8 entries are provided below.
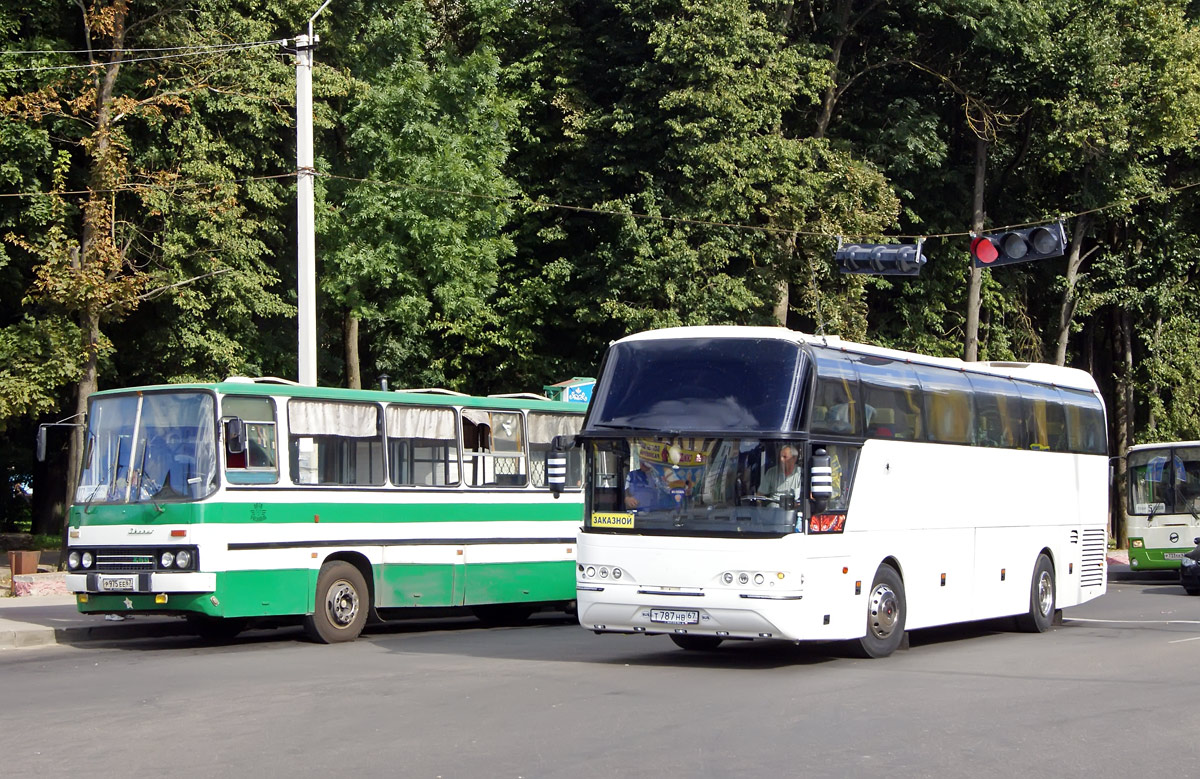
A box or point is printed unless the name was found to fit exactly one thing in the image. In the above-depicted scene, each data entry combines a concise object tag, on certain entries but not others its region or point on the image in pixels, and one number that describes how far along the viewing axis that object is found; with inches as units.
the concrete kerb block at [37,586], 936.9
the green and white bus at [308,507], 619.8
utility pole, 871.7
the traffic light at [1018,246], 768.9
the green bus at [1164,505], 1203.2
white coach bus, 534.3
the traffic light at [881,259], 840.9
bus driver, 534.3
